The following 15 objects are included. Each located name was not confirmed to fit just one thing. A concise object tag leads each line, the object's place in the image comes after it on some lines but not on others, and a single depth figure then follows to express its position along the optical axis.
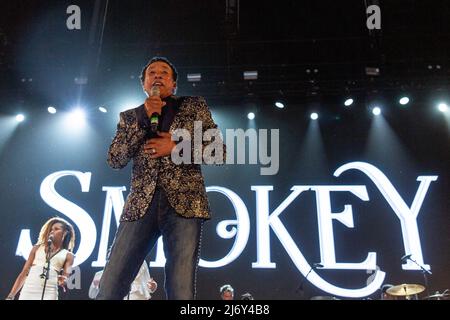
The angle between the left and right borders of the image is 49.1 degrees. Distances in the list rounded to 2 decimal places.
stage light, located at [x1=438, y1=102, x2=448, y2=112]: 7.26
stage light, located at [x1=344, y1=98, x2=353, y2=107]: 7.24
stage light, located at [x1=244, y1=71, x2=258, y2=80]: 7.00
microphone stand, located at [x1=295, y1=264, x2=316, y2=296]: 6.13
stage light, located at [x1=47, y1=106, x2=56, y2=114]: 7.72
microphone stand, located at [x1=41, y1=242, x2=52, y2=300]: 4.17
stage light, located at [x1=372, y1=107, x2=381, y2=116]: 7.38
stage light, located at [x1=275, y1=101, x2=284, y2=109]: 7.43
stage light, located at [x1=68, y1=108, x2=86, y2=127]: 7.71
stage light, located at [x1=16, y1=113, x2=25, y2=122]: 7.79
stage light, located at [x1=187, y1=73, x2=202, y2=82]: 7.09
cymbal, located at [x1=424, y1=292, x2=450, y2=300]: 4.91
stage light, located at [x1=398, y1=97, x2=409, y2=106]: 7.21
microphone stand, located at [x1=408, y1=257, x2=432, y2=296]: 6.27
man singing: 1.71
